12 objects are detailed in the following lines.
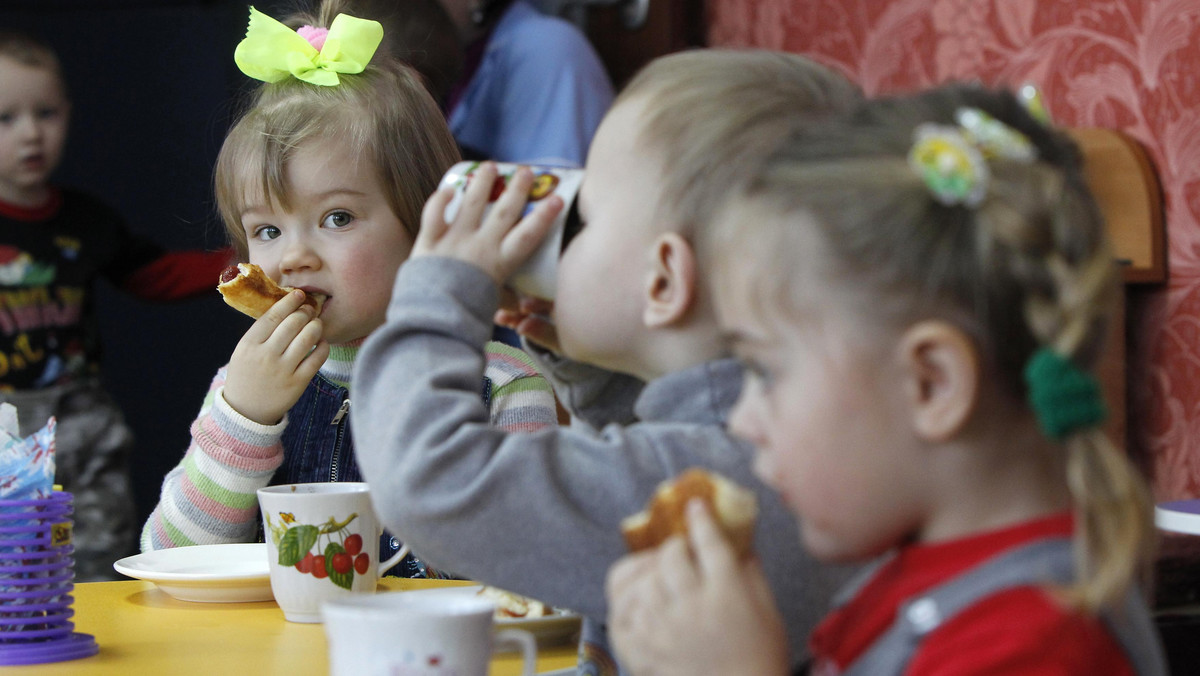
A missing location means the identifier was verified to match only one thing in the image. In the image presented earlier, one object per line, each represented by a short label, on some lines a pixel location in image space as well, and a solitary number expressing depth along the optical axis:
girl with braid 1.36
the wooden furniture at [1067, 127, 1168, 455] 2.57
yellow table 1.58
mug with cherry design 1.68
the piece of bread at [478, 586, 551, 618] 1.64
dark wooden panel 4.40
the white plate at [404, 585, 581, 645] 1.61
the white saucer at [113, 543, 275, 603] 1.75
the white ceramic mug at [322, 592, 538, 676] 1.40
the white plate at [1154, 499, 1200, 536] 1.93
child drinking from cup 1.49
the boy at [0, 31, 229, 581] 3.67
